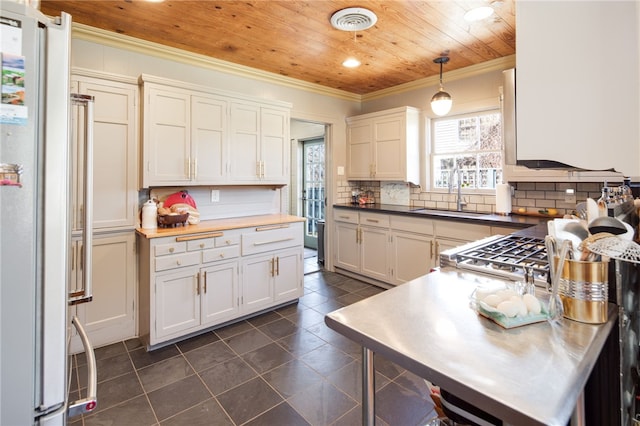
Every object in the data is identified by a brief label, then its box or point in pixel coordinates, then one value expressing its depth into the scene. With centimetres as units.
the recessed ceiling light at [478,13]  233
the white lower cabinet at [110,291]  249
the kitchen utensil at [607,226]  88
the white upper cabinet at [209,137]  271
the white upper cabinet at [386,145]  399
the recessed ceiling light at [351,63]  330
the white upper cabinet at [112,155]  246
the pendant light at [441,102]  319
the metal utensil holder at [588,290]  93
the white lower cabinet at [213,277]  249
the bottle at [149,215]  269
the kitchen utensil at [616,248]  77
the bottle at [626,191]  131
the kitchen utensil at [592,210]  111
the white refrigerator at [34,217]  81
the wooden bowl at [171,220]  273
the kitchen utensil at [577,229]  107
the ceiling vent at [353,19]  234
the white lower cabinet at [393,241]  324
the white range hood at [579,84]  70
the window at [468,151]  358
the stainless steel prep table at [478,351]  65
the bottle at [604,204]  110
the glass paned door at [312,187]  593
